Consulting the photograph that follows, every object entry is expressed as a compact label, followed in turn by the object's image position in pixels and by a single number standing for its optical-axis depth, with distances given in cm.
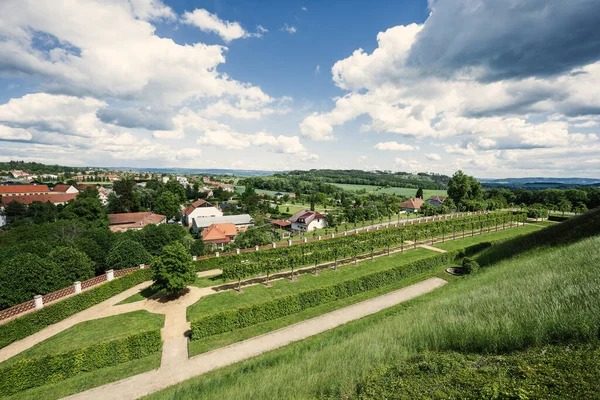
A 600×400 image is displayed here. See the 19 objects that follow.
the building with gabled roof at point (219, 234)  4759
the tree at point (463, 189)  6988
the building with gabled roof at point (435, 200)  9765
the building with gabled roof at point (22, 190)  8481
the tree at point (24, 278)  1748
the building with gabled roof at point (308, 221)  5738
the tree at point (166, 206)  7312
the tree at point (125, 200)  7550
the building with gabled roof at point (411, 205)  8441
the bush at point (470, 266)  2542
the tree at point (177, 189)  9625
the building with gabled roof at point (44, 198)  7308
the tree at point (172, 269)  2116
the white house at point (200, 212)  6850
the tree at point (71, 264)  2083
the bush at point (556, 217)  5877
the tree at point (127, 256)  2561
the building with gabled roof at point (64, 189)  9931
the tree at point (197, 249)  3741
